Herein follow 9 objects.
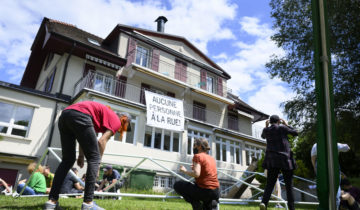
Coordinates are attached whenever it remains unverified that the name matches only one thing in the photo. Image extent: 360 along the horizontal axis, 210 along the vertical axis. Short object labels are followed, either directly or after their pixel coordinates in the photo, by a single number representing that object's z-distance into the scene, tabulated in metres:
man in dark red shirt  2.62
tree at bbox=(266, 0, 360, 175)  10.24
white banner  15.30
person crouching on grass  3.15
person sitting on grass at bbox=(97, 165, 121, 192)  7.14
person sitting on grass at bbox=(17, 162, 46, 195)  5.44
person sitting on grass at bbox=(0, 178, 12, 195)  8.27
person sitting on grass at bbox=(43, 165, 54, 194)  7.14
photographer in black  3.81
